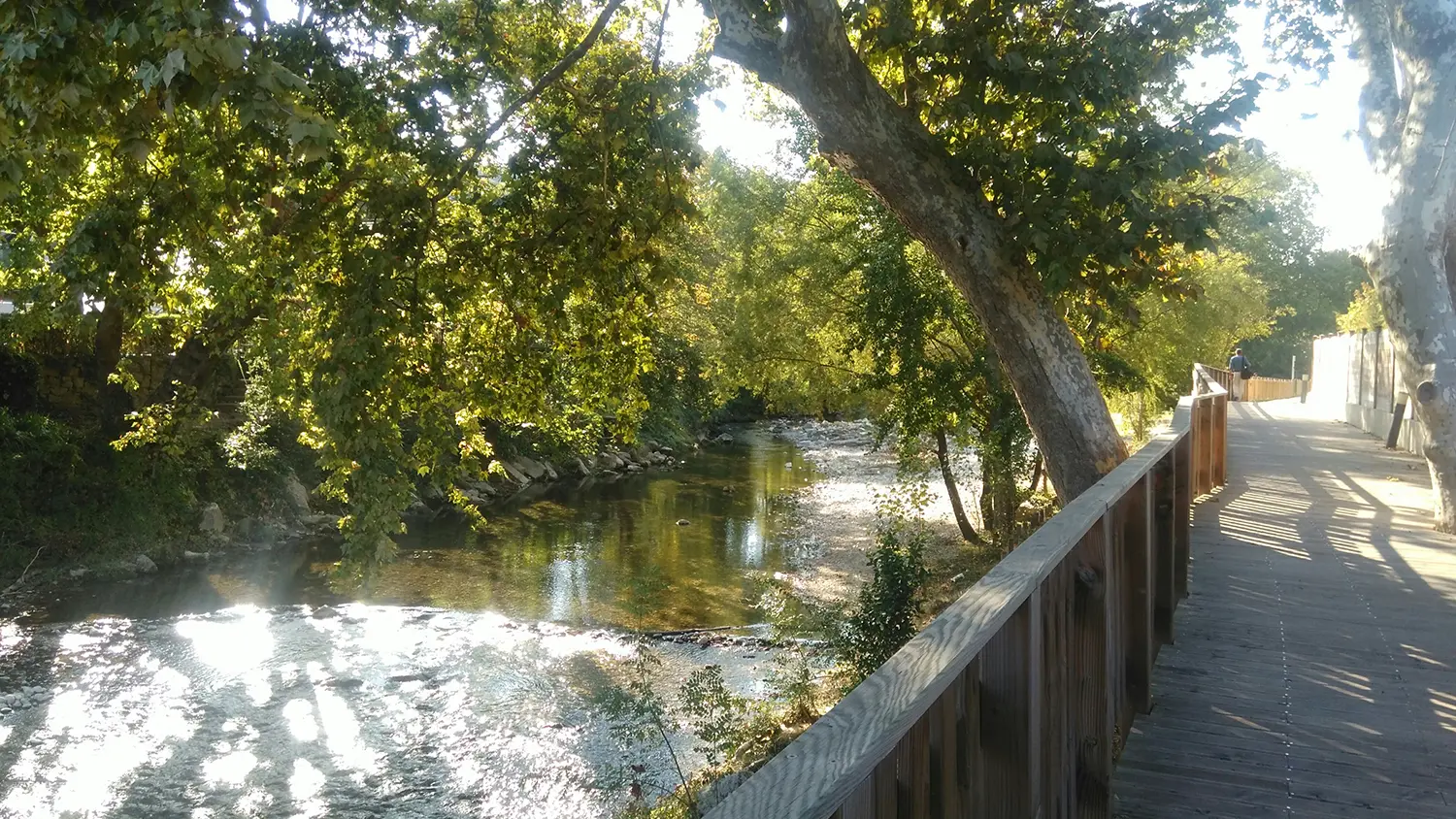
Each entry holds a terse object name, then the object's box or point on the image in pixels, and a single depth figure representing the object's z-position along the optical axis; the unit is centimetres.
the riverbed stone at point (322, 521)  2281
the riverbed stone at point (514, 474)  2919
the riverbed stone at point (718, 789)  895
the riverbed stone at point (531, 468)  3019
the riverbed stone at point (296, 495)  2303
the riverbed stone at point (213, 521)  2077
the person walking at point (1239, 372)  3443
